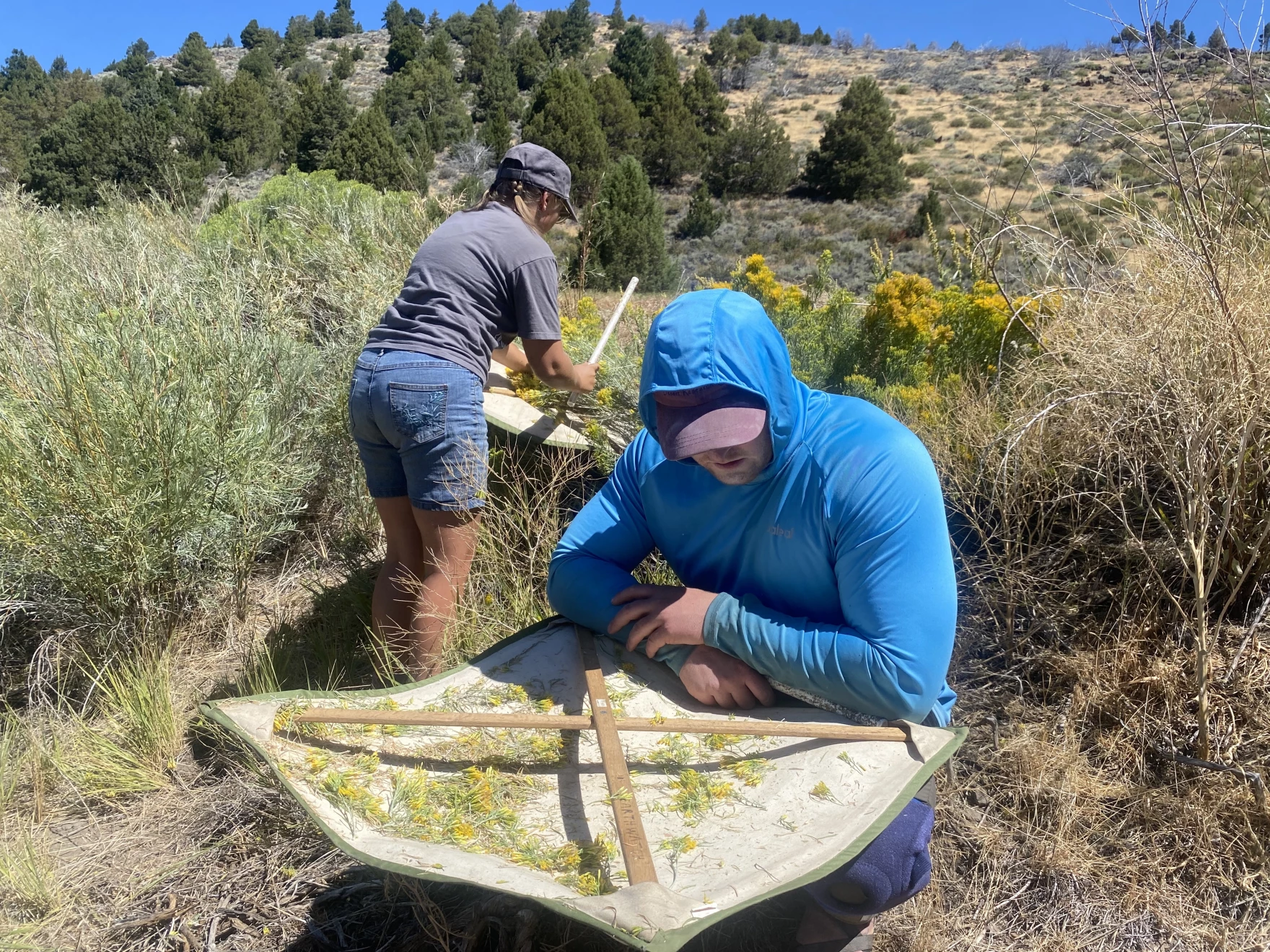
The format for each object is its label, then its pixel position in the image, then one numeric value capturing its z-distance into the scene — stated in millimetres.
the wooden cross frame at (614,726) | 1415
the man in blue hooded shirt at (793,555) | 1403
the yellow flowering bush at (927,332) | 3701
